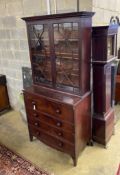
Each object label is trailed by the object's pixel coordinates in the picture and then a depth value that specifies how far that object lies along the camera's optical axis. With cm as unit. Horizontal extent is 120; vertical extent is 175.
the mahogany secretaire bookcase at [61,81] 181
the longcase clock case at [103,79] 191
